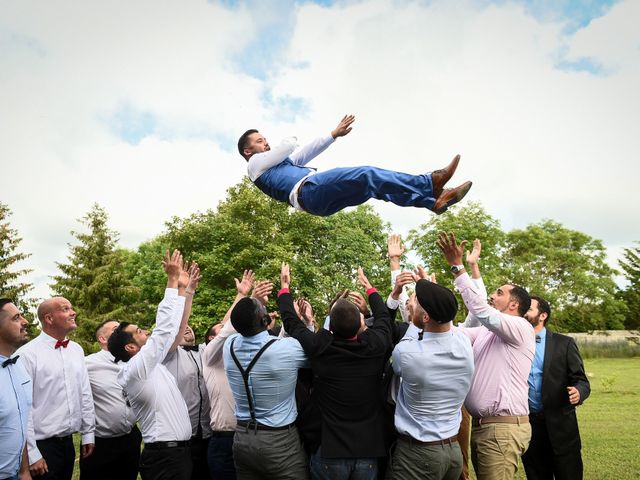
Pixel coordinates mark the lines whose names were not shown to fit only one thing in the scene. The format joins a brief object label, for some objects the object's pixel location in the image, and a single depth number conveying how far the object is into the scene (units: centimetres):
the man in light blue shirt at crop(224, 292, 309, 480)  464
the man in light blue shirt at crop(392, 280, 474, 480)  434
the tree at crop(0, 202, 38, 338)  3300
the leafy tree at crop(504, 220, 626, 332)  5413
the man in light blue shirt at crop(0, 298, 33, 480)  443
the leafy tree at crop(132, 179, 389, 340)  3066
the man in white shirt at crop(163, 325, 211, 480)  614
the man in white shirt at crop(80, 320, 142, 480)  614
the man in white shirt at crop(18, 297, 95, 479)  562
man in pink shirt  491
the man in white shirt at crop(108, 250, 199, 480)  491
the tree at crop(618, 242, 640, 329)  5353
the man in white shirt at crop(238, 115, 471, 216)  586
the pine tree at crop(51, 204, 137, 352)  3747
